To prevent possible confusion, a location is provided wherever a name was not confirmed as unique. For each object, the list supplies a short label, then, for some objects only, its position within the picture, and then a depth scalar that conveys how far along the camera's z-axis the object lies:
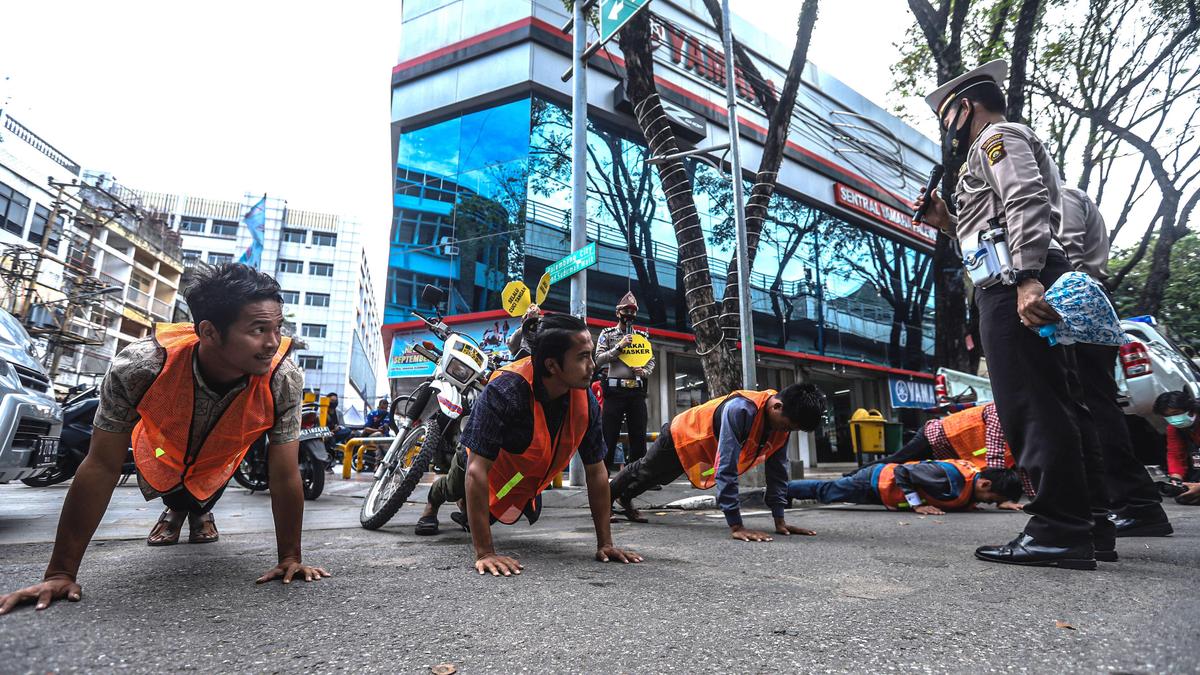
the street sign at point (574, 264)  6.45
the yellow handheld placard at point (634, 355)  5.32
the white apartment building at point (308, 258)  43.47
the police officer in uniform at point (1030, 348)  2.10
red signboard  19.03
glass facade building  13.84
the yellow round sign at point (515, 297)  5.68
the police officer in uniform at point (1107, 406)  2.76
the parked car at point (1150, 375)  5.71
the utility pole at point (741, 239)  6.63
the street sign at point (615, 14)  6.41
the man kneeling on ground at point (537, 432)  2.29
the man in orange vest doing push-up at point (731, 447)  3.29
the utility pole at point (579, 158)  6.96
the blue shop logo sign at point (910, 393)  19.17
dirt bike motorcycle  3.38
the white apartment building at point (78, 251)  22.89
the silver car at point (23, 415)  3.37
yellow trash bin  9.09
